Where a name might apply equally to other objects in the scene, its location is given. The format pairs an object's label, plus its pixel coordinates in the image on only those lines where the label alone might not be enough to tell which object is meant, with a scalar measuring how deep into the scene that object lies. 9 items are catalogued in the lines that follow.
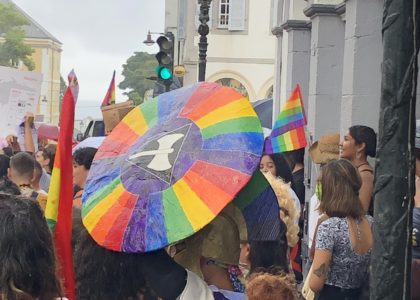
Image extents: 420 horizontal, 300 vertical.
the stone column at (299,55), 13.18
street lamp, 33.82
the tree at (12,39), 69.75
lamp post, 13.76
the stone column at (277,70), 14.88
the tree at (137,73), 87.31
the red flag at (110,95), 10.24
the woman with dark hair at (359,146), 6.11
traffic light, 13.24
